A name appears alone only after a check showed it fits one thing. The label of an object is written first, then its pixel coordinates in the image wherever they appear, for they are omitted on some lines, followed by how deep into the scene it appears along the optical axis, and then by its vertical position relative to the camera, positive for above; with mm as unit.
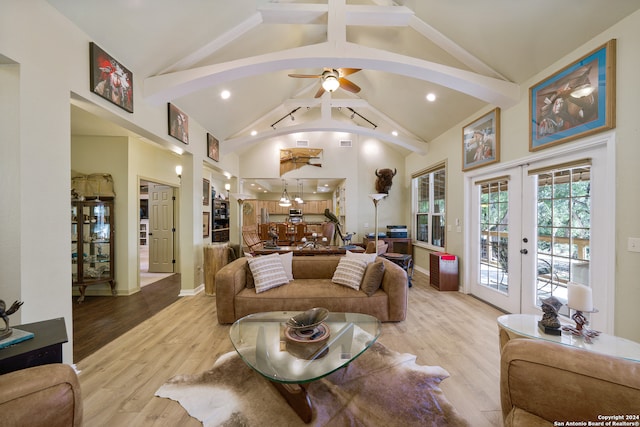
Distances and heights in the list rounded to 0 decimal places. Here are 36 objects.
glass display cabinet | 3750 -514
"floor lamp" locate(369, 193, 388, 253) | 4411 +309
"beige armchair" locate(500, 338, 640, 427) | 902 -704
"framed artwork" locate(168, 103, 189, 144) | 3291 +1312
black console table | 1182 -715
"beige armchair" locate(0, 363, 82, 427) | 921 -767
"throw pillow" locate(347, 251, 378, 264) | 3174 -604
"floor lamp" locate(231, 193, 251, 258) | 4926 +328
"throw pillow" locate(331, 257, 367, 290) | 2991 -786
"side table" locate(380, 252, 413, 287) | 4320 -863
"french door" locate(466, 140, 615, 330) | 2191 -217
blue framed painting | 2037 +1103
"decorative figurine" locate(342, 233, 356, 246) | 5128 -577
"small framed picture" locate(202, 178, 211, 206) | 5252 +511
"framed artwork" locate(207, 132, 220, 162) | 4529 +1304
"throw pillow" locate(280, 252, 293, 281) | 3301 -719
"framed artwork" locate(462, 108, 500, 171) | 3350 +1106
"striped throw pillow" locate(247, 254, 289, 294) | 2912 -766
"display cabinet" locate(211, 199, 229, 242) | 6202 -222
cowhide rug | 1485 -1301
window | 5087 +165
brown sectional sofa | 2754 -1005
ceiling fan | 3213 +1992
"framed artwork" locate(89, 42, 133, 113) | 2109 +1305
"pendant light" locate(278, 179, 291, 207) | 8230 +442
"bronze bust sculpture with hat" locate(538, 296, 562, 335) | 1543 -706
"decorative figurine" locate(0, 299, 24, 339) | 1270 -548
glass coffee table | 1430 -960
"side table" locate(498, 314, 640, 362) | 1360 -797
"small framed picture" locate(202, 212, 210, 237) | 5241 -254
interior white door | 5609 -412
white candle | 1448 -532
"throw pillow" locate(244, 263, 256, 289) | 3004 -874
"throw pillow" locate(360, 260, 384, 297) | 2824 -796
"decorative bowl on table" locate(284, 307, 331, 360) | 1616 -910
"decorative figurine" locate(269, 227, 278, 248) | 4559 -467
